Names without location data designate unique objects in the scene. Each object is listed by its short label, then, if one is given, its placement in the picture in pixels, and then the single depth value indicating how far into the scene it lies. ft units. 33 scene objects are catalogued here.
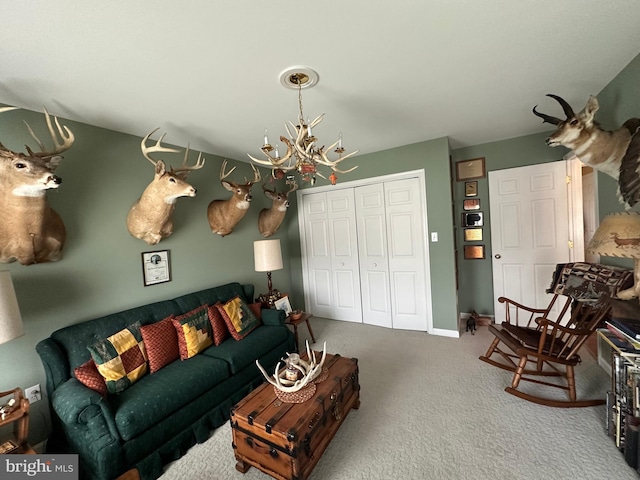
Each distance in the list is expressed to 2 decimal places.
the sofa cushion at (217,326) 7.85
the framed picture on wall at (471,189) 11.68
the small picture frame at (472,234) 11.69
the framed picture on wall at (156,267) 8.20
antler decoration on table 5.22
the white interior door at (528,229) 10.17
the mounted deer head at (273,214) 11.28
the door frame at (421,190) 10.86
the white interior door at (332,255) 12.89
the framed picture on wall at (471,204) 11.66
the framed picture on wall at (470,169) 11.48
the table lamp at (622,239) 4.93
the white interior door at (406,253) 11.17
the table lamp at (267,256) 10.09
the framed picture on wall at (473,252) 11.69
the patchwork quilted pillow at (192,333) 7.15
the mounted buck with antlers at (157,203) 7.30
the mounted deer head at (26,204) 5.25
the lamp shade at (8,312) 4.40
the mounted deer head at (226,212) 9.62
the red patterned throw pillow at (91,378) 5.41
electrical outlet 5.91
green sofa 4.79
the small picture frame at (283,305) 10.43
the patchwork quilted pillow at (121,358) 5.67
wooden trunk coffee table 4.43
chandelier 5.24
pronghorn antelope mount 5.36
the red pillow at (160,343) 6.55
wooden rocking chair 6.07
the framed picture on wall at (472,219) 11.62
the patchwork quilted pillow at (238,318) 8.20
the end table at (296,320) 9.80
